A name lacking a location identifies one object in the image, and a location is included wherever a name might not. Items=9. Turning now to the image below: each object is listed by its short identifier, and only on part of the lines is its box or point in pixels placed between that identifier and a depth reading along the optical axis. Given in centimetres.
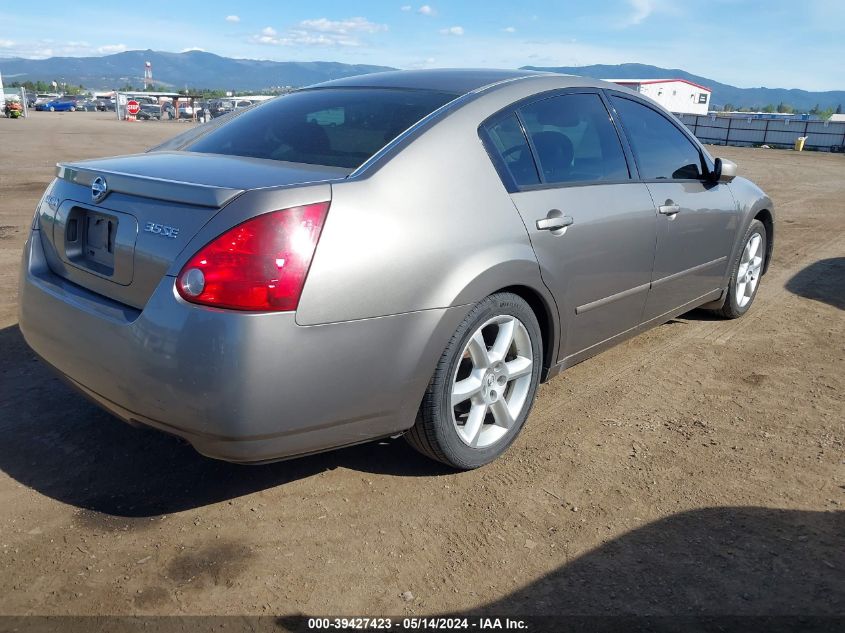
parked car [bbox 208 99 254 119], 4774
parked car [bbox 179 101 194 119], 5981
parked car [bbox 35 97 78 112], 6688
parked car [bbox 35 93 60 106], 7244
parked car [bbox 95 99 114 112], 7462
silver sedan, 219
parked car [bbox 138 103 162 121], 5588
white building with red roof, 6825
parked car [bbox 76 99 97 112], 7485
